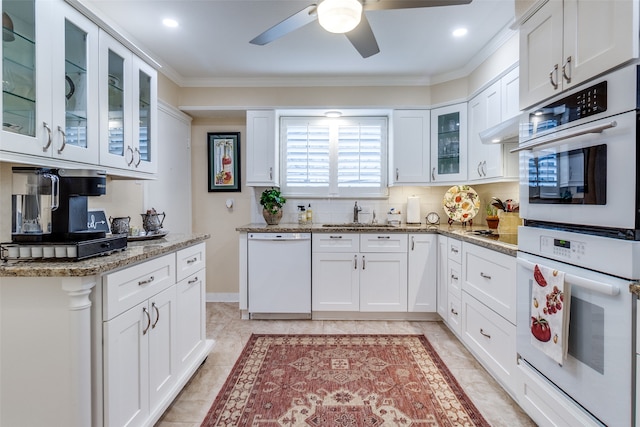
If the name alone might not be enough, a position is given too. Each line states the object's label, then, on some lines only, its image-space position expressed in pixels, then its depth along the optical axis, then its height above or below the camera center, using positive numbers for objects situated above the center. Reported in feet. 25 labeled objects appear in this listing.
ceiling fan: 5.04 +3.59
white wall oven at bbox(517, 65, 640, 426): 3.44 -0.34
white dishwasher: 10.10 -2.07
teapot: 7.13 -0.30
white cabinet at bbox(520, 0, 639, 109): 3.45 +2.29
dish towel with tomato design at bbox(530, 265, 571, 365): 4.24 -1.49
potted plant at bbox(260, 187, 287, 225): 10.91 +0.18
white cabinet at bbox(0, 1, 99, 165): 4.18 +1.93
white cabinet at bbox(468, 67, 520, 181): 7.83 +2.57
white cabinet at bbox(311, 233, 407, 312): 10.09 -2.03
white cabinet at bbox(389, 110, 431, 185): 11.12 +2.42
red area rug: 5.61 -3.80
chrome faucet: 11.72 -0.09
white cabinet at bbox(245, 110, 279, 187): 11.17 +2.14
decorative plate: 9.78 +0.27
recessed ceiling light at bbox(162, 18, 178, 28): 7.66 +4.79
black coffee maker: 4.44 +0.08
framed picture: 12.22 +1.97
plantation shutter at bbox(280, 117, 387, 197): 11.98 +2.04
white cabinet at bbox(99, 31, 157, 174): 5.74 +2.13
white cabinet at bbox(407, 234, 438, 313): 10.02 -2.05
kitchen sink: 10.57 -0.52
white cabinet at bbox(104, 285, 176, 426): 4.12 -2.33
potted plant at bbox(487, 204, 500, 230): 8.77 -0.24
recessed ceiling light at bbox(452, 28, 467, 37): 8.08 +4.86
